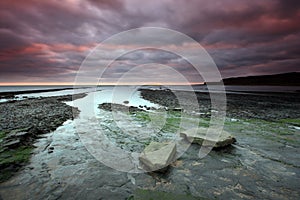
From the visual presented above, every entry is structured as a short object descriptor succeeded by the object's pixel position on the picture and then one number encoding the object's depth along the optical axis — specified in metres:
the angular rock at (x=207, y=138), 6.68
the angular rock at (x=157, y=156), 4.89
